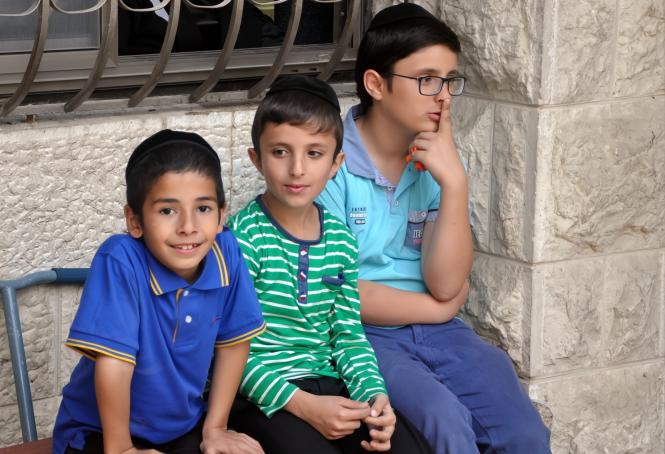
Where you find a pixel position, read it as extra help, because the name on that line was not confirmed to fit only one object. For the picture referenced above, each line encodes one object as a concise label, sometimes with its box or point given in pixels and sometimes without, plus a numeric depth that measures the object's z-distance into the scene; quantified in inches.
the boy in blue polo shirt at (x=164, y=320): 176.4
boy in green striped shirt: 194.4
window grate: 210.7
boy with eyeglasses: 214.1
